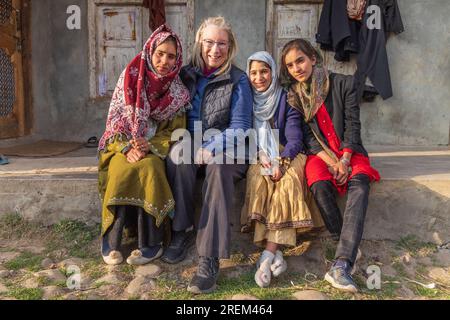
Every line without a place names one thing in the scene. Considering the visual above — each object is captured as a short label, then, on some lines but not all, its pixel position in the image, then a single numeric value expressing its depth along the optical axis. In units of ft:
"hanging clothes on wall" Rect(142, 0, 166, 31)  16.74
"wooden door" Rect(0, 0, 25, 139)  15.93
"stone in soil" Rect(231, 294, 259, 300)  7.14
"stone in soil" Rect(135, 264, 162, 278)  7.93
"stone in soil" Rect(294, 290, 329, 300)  7.24
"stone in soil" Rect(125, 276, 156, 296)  7.39
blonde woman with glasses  7.54
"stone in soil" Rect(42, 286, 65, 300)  7.20
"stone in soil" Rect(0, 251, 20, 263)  8.61
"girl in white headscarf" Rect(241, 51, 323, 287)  7.97
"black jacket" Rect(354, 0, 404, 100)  15.90
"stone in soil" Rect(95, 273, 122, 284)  7.72
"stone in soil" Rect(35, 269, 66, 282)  7.83
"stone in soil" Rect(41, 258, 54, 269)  8.37
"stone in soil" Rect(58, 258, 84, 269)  8.41
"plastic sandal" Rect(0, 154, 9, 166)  11.98
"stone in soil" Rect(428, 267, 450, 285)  8.07
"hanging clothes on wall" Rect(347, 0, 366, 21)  15.53
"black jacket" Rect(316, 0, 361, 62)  15.60
